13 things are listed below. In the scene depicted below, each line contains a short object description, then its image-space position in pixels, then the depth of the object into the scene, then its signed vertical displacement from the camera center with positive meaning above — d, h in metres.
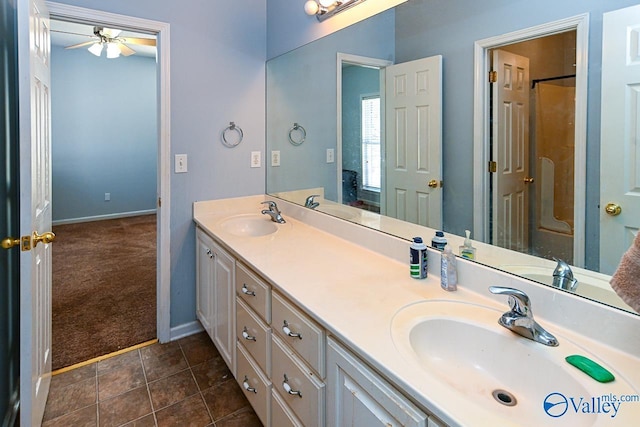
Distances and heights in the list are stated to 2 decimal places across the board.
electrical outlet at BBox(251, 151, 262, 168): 2.59 +0.20
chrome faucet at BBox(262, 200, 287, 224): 2.30 -0.16
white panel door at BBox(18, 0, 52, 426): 1.30 -0.08
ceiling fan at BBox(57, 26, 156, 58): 4.04 +1.63
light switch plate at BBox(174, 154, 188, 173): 2.30 +0.15
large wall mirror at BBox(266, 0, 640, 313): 1.05 +0.20
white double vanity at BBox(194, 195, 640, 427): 0.78 -0.41
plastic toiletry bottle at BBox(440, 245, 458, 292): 1.25 -0.28
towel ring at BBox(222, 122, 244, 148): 2.45 +0.36
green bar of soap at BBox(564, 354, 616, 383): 0.78 -0.39
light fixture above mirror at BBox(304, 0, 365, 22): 1.90 +0.97
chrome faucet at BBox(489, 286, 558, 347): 0.93 -0.34
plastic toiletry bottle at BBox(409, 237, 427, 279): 1.35 -0.26
